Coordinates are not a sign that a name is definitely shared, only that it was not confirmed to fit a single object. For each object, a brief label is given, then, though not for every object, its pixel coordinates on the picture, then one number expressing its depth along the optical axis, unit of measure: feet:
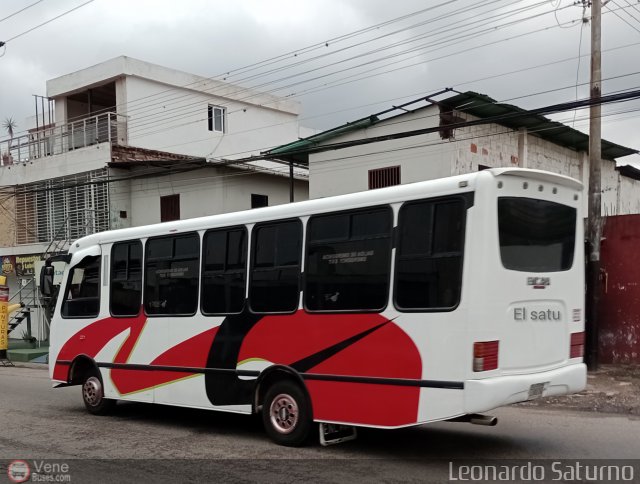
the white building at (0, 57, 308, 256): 77.51
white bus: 19.08
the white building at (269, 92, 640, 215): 57.41
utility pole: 41.70
